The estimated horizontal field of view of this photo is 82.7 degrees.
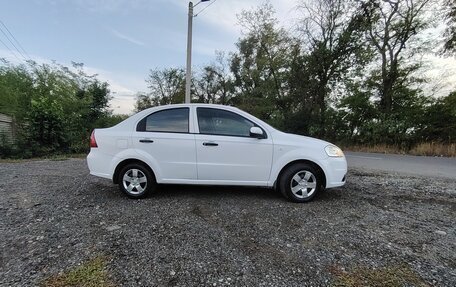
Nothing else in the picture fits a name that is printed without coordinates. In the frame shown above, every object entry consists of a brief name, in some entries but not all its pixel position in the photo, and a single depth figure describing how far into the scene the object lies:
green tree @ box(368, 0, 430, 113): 14.80
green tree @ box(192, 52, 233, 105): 33.69
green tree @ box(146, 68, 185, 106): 37.44
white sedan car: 4.14
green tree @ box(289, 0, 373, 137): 16.75
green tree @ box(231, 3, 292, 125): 21.38
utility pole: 10.32
